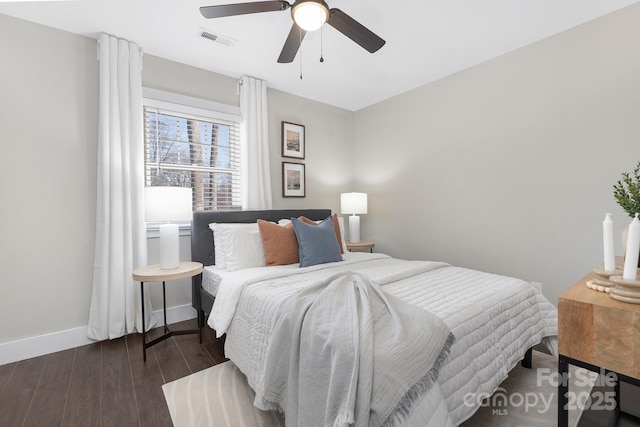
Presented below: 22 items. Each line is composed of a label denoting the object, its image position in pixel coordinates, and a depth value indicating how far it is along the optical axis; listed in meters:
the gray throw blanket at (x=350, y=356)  1.06
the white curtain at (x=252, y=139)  3.34
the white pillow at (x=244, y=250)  2.53
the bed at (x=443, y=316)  1.26
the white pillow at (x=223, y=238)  2.62
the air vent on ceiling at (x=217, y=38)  2.48
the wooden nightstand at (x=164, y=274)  2.20
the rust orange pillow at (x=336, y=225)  3.10
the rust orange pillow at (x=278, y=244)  2.59
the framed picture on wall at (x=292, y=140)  3.75
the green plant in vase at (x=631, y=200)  1.23
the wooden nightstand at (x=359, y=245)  3.77
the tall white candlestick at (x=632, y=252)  1.09
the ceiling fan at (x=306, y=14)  1.69
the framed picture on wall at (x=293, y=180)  3.76
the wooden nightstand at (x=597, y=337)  1.00
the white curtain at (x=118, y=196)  2.49
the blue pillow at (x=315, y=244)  2.54
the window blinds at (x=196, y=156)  2.90
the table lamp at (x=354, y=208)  3.95
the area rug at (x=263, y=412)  1.57
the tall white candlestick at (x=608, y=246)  1.22
